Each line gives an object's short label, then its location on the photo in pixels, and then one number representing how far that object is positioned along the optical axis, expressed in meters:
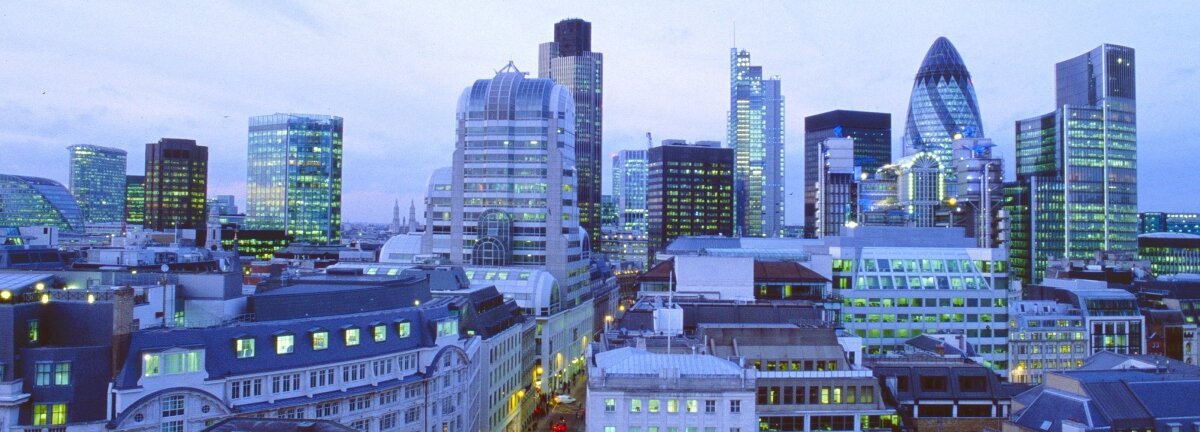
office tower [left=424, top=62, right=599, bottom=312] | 173.38
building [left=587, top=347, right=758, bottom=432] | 75.12
